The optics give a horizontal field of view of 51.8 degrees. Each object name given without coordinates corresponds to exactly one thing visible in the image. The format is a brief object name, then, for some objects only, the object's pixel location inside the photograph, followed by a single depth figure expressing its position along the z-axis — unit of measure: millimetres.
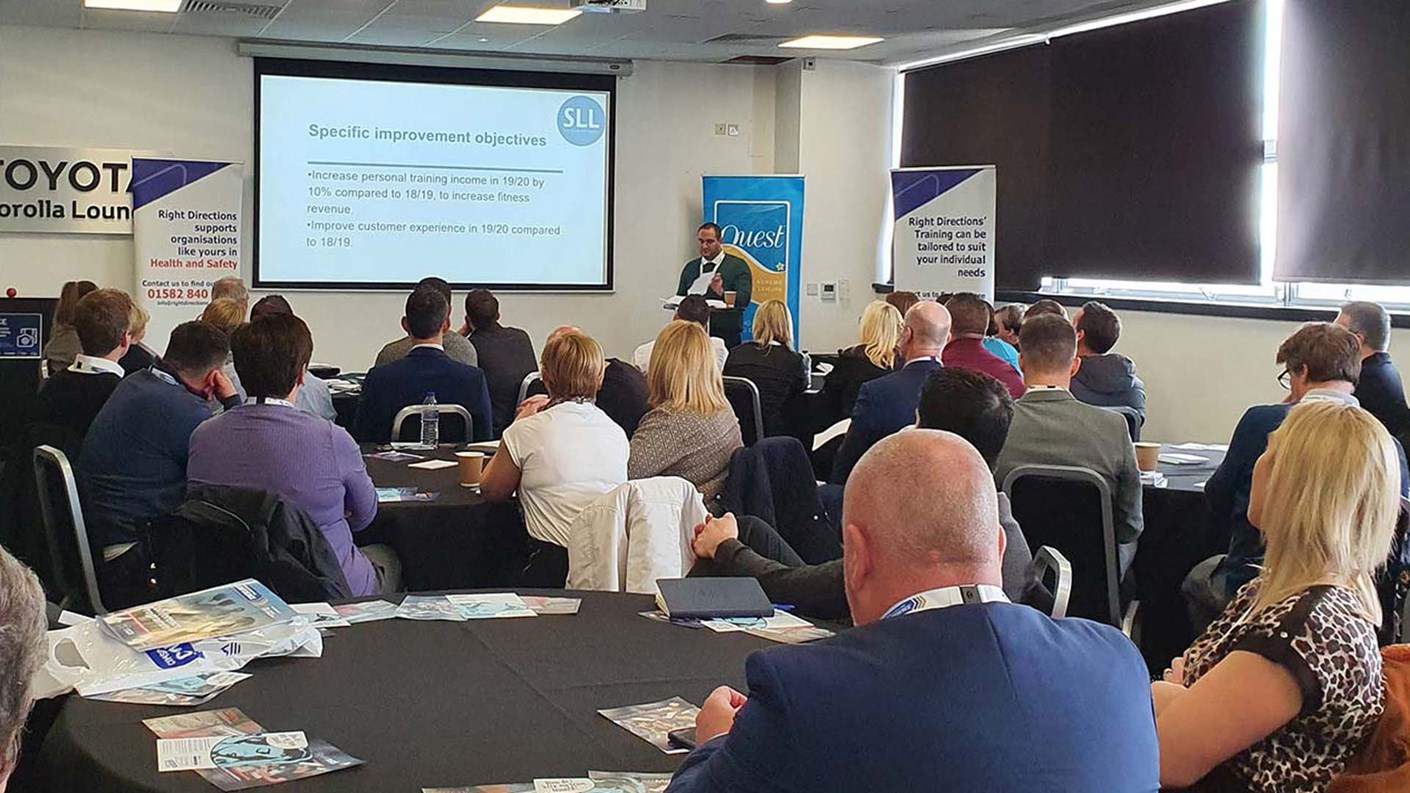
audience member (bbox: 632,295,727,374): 8273
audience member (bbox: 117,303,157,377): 6535
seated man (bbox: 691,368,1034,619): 3121
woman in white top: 4488
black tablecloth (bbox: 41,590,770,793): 2105
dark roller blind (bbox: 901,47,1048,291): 10414
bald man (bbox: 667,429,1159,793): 1480
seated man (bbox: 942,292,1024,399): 6184
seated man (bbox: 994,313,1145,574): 4680
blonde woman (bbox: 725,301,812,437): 7289
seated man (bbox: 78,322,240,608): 4438
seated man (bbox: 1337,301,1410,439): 5660
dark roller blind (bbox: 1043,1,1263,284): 8602
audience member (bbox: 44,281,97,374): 7051
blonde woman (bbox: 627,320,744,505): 4762
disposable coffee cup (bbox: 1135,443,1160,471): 5285
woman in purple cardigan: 3789
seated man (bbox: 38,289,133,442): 5246
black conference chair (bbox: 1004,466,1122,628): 4457
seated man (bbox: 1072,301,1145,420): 6684
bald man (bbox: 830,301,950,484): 5355
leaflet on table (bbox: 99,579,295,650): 2625
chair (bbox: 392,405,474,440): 5727
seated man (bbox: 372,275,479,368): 6844
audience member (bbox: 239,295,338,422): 5973
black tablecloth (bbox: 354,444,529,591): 4473
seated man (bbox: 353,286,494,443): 5945
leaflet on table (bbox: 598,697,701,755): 2268
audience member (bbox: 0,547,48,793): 1099
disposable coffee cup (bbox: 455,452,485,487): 4812
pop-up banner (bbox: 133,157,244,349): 10656
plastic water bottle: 5809
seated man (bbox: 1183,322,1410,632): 4277
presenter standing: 11023
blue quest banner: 11844
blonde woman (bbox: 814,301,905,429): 6746
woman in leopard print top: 2184
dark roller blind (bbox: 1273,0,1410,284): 7461
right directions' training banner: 10531
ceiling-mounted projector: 8164
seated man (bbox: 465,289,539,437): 7383
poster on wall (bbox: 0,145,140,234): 10523
